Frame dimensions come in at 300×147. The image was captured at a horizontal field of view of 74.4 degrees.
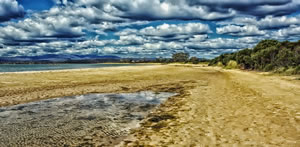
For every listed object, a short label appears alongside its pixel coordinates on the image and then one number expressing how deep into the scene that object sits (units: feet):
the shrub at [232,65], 244.63
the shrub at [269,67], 154.90
